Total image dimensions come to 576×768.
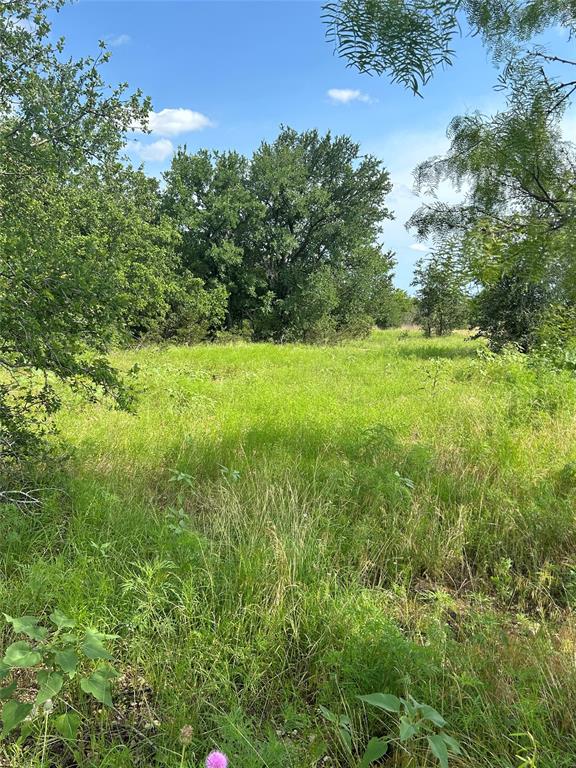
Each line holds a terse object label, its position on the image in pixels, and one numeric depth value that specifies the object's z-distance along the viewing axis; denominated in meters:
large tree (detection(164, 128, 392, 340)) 26.66
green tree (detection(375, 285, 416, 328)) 35.66
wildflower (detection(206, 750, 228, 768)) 1.14
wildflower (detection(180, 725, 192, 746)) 1.29
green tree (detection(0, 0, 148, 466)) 2.82
